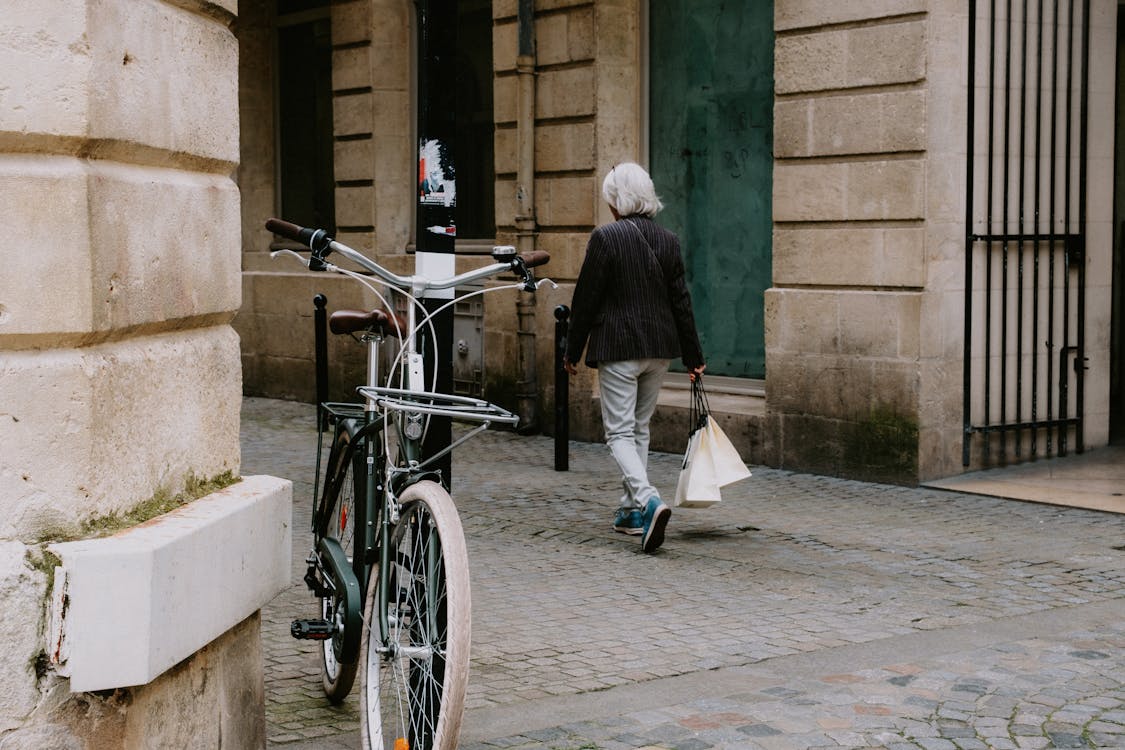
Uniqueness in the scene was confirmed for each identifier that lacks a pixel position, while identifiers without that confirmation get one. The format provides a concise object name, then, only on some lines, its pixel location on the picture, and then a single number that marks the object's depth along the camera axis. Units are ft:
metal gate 31.58
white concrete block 10.09
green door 36.42
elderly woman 25.64
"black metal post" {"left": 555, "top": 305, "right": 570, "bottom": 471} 33.83
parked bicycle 12.11
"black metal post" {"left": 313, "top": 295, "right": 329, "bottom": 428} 36.58
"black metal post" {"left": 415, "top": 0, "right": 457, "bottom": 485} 18.21
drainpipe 40.06
